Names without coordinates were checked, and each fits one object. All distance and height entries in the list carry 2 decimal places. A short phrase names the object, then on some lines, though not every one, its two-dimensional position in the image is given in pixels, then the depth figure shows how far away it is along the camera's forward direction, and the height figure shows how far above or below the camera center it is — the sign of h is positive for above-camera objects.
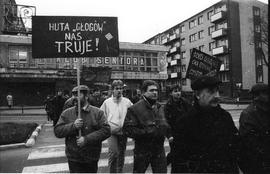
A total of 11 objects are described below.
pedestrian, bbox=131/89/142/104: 12.82 -0.36
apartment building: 53.75 +6.79
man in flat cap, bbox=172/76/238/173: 2.90 -0.41
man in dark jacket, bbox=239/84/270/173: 3.19 -0.46
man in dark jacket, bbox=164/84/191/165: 5.74 -0.32
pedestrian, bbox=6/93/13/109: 32.88 -0.94
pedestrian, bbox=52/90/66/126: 12.76 -0.56
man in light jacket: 5.58 -0.54
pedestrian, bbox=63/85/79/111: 6.44 -0.26
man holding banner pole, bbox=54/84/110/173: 4.32 -0.55
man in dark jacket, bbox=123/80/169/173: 4.49 -0.58
